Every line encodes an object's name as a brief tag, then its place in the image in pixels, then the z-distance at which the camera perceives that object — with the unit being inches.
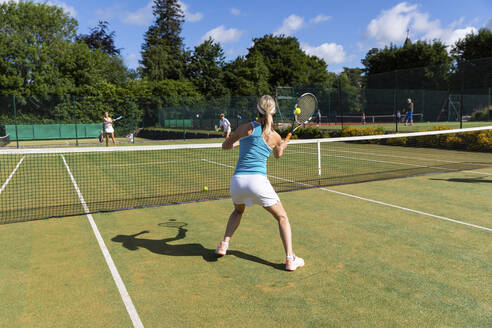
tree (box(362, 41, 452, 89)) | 1991.9
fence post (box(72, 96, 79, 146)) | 1073.6
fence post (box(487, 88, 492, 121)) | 1016.0
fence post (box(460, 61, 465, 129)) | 862.6
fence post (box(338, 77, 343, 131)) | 999.3
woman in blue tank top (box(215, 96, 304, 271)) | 152.5
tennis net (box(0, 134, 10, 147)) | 912.5
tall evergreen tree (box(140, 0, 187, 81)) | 2488.9
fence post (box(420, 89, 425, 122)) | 1092.8
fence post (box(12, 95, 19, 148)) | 974.9
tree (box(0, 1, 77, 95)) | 1658.5
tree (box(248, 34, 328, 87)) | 2598.4
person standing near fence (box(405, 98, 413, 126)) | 997.9
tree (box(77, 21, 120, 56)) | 2598.4
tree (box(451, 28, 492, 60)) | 1884.8
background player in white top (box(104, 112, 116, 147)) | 799.5
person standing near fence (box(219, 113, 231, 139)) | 799.3
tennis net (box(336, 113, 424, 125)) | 1042.4
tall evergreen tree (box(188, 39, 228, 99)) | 2264.0
